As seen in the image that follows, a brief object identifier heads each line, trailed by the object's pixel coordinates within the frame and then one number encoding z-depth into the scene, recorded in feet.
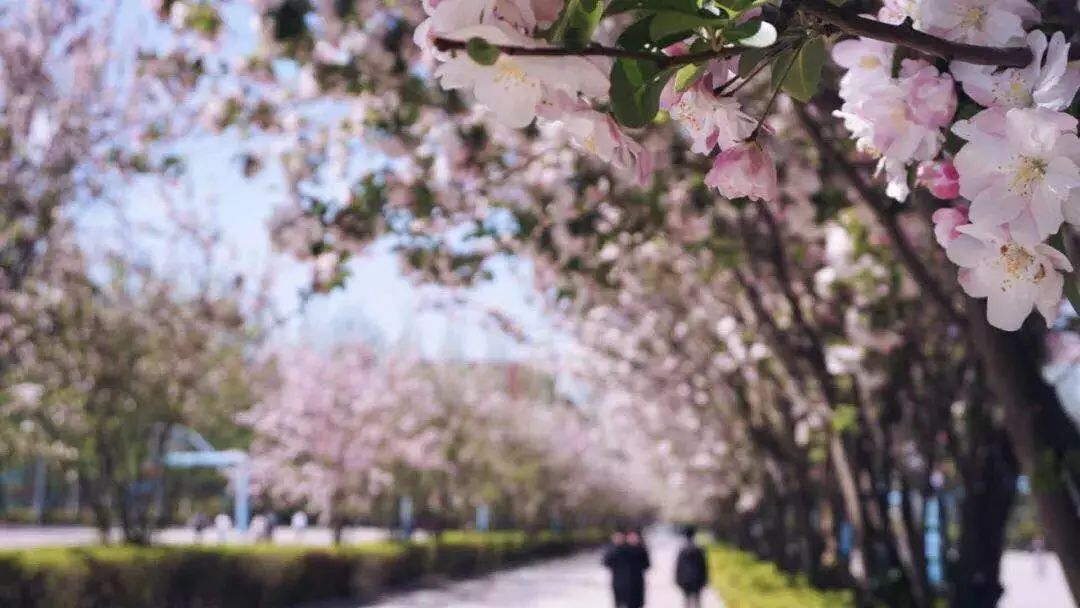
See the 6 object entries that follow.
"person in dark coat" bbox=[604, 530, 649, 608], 37.50
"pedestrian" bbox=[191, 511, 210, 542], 96.94
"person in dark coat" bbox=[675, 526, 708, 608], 40.55
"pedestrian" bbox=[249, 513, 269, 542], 98.48
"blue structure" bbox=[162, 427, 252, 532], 99.86
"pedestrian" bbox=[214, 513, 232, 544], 101.81
